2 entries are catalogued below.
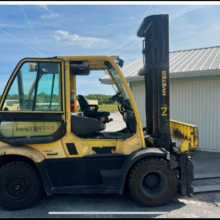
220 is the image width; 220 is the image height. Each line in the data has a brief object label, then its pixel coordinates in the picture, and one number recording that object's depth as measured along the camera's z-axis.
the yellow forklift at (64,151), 3.39
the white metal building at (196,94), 7.17
